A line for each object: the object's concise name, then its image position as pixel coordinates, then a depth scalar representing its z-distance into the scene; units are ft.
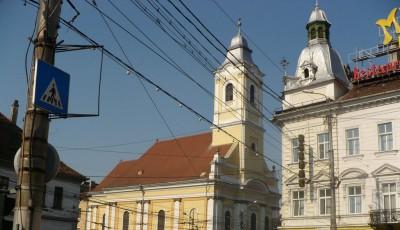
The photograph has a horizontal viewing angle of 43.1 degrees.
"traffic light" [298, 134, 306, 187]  84.89
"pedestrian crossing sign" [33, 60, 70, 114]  22.82
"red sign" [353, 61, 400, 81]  100.73
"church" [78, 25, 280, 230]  175.01
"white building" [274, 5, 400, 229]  92.07
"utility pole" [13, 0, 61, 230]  22.56
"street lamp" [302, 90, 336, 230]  69.56
